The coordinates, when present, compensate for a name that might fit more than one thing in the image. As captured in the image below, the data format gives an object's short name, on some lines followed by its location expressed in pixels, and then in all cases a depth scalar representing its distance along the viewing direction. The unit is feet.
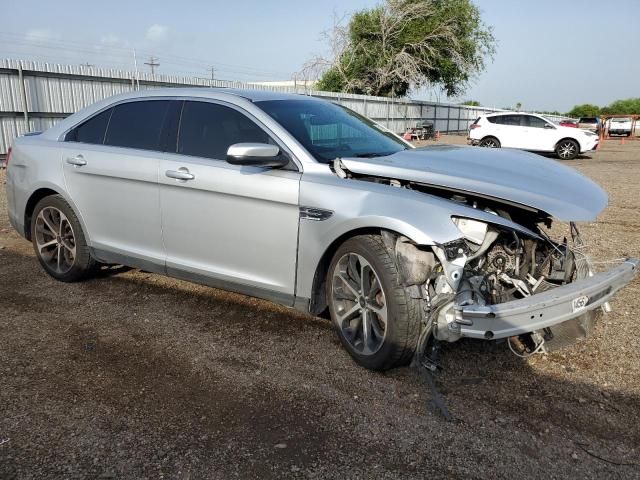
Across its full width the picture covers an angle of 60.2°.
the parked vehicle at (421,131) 104.01
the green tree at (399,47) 114.73
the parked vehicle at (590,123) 110.11
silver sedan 10.16
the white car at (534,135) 63.98
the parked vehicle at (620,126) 116.78
